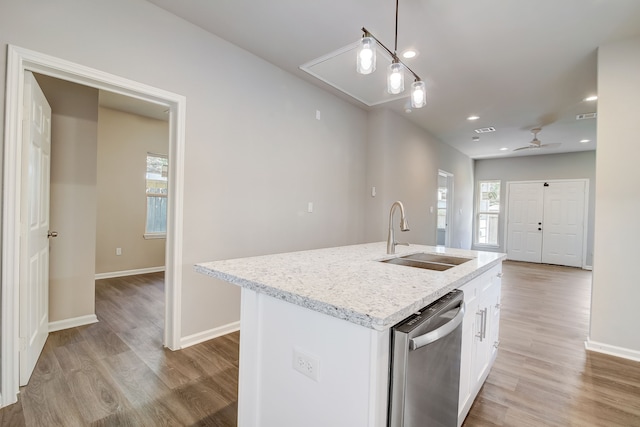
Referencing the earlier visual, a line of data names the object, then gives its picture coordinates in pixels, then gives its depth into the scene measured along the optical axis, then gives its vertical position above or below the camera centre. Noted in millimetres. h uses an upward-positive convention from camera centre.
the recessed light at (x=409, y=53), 2754 +1442
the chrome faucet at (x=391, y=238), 2156 -194
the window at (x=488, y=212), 8083 +41
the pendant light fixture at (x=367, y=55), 1633 +845
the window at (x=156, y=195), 5258 +163
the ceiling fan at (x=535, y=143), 5131 +1228
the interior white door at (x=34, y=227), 1869 -180
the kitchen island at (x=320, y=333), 952 -440
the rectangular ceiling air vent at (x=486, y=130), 5238 +1464
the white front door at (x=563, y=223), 6902 -163
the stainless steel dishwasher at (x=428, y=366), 1006 -575
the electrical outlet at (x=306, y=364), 1079 -562
